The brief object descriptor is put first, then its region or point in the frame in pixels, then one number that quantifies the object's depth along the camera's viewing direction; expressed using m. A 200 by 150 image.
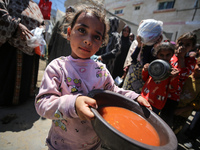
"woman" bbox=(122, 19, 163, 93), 1.76
